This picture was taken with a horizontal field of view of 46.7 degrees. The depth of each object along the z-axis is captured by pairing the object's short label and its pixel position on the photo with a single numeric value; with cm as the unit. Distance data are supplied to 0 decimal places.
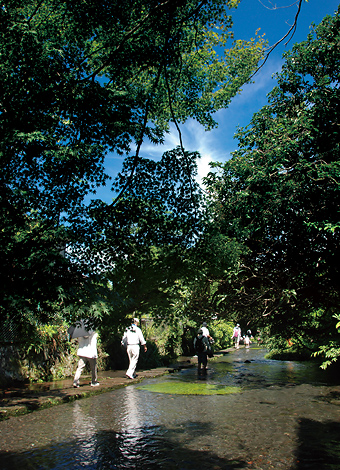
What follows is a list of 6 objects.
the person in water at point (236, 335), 3234
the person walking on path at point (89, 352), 1050
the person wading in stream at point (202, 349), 1412
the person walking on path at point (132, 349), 1218
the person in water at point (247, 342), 3600
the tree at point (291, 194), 1041
